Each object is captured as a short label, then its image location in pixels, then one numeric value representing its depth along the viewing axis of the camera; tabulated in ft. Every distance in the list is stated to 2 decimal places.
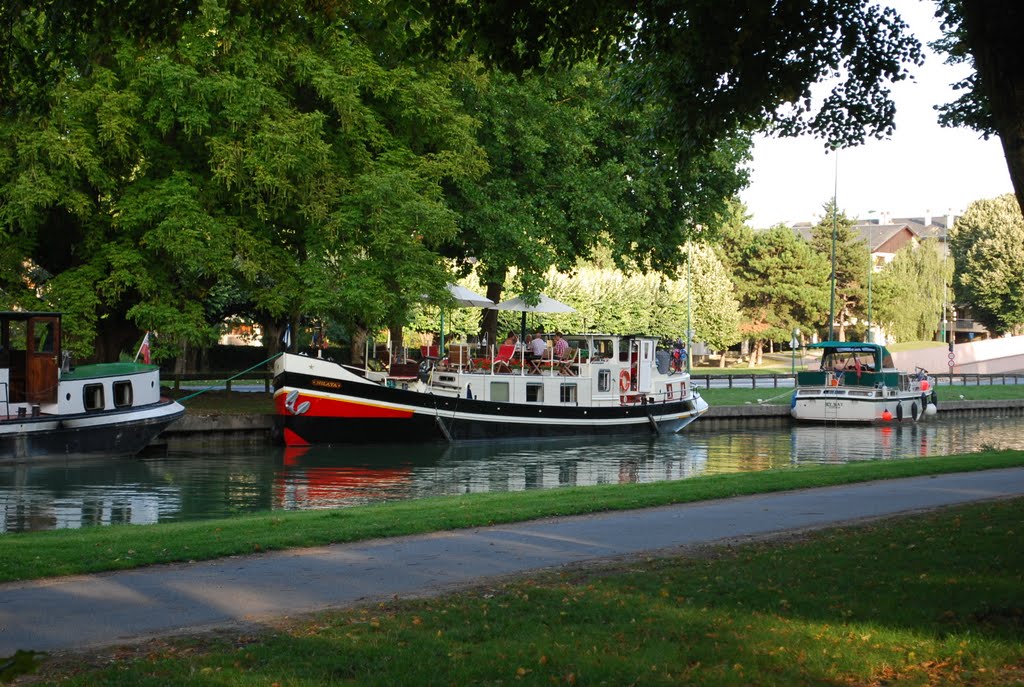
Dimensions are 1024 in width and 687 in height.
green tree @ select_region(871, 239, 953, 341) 360.28
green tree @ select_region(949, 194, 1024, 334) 346.95
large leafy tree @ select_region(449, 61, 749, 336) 131.44
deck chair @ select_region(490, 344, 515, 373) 139.13
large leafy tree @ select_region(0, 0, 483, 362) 107.86
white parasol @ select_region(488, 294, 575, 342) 143.41
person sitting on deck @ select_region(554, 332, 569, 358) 143.95
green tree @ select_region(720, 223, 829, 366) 333.42
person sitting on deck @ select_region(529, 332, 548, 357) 141.79
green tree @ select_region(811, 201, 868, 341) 350.23
